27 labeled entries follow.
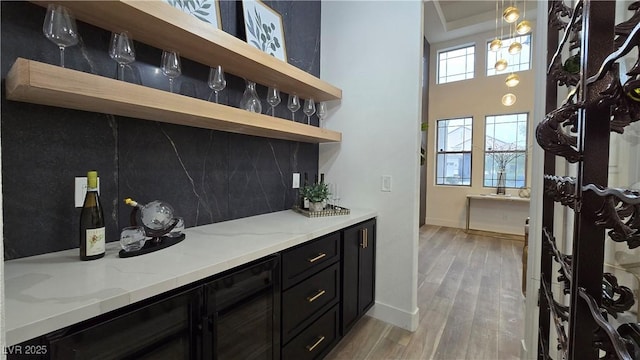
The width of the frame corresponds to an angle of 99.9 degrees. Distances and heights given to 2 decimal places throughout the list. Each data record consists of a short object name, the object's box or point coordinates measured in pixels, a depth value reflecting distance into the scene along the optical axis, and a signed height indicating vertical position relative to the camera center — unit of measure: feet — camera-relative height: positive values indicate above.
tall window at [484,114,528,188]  17.90 +1.85
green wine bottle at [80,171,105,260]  3.49 -0.73
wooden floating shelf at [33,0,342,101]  3.67 +2.22
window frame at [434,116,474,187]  19.45 +1.69
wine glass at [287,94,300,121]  7.11 +1.87
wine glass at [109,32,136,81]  3.81 +1.75
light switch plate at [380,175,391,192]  7.48 -0.23
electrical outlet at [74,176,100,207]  3.94 -0.28
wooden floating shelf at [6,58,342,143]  2.91 +0.95
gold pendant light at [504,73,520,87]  14.34 +5.14
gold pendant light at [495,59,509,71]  13.87 +5.80
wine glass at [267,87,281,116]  6.40 +1.84
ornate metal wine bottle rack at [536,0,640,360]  1.70 -0.03
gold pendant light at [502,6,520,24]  10.54 +6.44
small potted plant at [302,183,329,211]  7.02 -0.57
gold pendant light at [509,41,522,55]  12.55 +6.06
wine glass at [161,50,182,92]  4.38 +1.78
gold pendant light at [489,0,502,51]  12.50 +6.16
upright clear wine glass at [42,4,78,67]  3.26 +1.77
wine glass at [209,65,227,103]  5.03 +1.76
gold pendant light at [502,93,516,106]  15.44 +4.49
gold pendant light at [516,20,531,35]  11.29 +6.34
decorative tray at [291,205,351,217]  6.82 -0.98
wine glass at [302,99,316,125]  7.59 +1.88
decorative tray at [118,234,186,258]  3.65 -1.10
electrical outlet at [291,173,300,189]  7.95 -0.22
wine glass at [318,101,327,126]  7.80 +1.86
